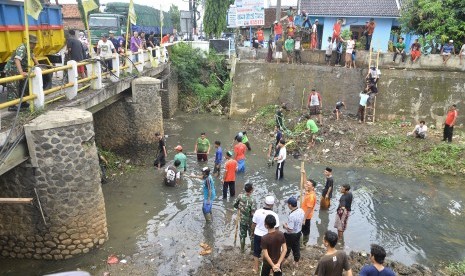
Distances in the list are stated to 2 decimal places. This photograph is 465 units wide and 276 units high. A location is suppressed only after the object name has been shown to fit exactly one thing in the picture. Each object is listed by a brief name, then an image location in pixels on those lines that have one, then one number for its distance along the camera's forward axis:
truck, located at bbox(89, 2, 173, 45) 22.36
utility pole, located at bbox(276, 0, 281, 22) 23.59
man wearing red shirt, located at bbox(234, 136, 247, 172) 12.25
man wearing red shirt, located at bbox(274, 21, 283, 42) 21.11
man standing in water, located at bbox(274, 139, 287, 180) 11.76
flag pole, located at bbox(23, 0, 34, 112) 7.16
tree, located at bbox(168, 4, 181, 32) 56.86
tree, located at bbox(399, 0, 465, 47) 17.48
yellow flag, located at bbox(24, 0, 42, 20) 7.46
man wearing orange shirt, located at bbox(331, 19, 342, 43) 19.36
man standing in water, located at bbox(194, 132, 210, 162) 13.63
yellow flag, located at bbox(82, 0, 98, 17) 10.77
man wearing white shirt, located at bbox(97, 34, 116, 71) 13.09
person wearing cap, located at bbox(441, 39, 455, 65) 17.69
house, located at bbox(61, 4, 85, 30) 39.57
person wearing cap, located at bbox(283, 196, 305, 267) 6.69
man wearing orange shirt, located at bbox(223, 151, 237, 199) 10.12
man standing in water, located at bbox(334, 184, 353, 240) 8.16
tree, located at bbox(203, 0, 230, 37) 31.73
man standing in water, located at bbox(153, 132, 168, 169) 13.28
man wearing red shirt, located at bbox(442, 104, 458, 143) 14.31
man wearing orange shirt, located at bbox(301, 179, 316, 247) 8.03
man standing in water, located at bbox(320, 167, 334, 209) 9.14
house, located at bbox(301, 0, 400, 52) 25.72
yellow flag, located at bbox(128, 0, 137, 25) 13.83
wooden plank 5.29
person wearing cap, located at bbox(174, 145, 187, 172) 12.02
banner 23.70
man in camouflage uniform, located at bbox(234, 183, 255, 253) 7.52
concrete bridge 7.22
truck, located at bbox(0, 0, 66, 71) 9.54
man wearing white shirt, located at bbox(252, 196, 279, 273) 6.54
